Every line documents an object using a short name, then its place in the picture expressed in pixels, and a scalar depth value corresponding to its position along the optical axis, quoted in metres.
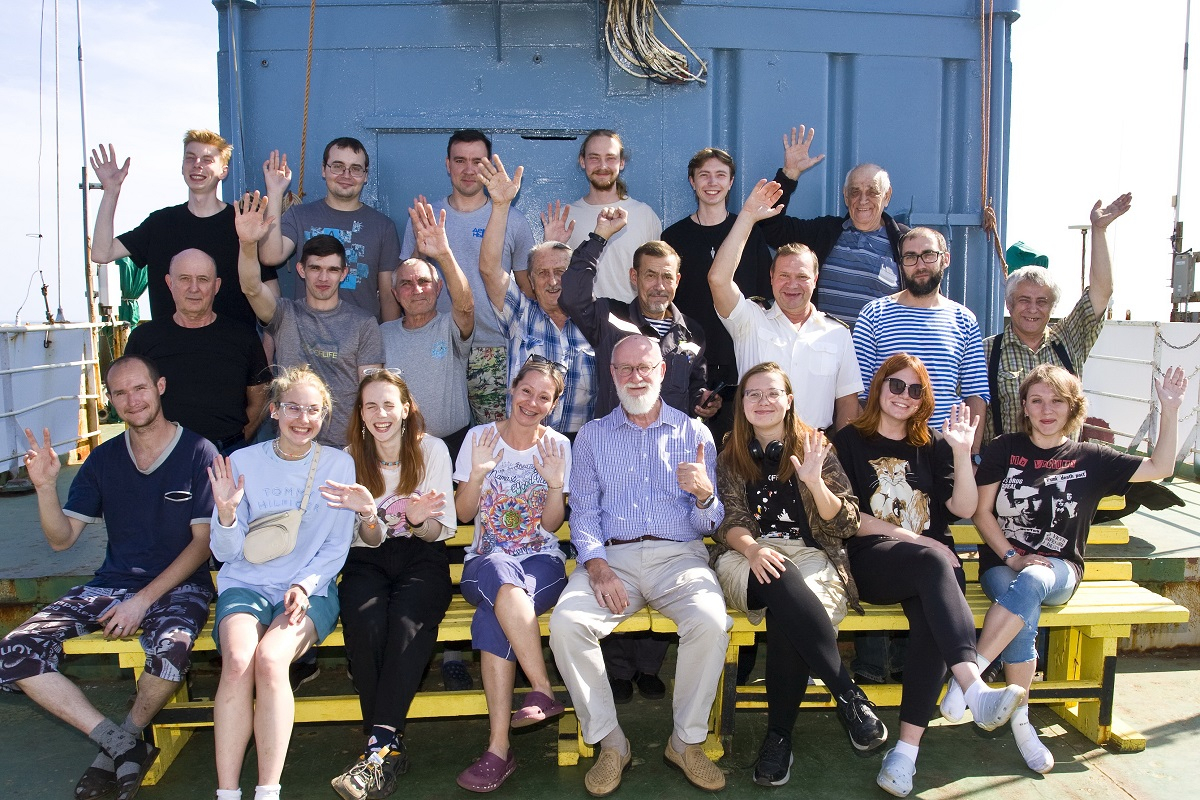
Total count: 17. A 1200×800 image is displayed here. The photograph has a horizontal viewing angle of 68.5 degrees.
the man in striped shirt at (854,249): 4.40
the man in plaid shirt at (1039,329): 4.15
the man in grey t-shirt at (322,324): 3.91
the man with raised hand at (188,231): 4.13
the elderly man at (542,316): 3.89
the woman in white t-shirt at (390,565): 3.08
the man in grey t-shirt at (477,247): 4.11
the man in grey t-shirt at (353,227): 4.35
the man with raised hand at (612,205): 4.40
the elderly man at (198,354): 3.77
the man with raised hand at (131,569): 3.10
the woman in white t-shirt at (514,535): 3.17
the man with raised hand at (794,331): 3.79
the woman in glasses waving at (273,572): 2.89
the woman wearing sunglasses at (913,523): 3.13
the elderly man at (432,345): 3.90
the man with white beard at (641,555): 3.14
